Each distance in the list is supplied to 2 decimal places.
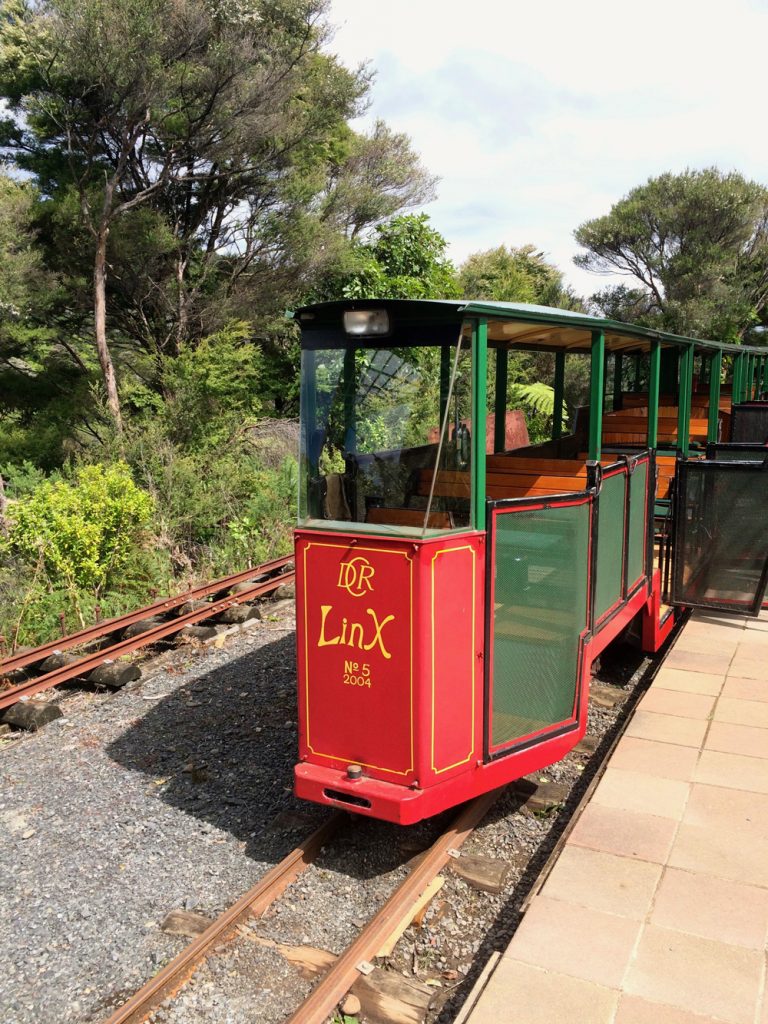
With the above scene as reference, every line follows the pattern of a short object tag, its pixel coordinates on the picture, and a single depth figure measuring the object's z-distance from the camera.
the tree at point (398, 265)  17.28
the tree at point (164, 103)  13.39
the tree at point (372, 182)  20.14
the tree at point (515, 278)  24.06
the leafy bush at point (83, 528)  8.96
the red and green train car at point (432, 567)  3.58
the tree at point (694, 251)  26.69
